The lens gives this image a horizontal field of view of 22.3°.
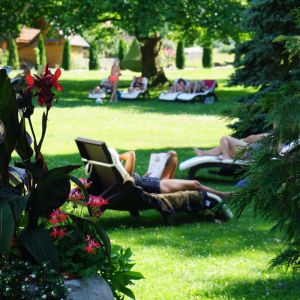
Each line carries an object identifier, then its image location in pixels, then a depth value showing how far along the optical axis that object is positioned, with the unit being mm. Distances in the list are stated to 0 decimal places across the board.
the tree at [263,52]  16078
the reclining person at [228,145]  11844
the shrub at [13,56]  52094
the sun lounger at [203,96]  28844
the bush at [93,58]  54844
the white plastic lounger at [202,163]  11719
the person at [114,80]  29594
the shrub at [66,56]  55972
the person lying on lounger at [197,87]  29500
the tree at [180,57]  54438
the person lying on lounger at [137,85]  29969
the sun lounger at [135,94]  29828
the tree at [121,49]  60500
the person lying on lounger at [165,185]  9164
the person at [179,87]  29781
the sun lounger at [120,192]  8727
